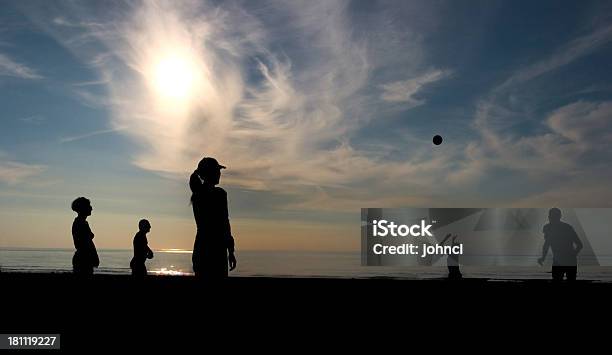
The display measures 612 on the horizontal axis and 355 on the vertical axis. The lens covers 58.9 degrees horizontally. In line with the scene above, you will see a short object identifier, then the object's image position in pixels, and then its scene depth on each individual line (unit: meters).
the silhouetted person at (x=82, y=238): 9.36
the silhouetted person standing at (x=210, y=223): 6.13
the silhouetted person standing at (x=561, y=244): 11.95
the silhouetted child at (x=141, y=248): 11.41
